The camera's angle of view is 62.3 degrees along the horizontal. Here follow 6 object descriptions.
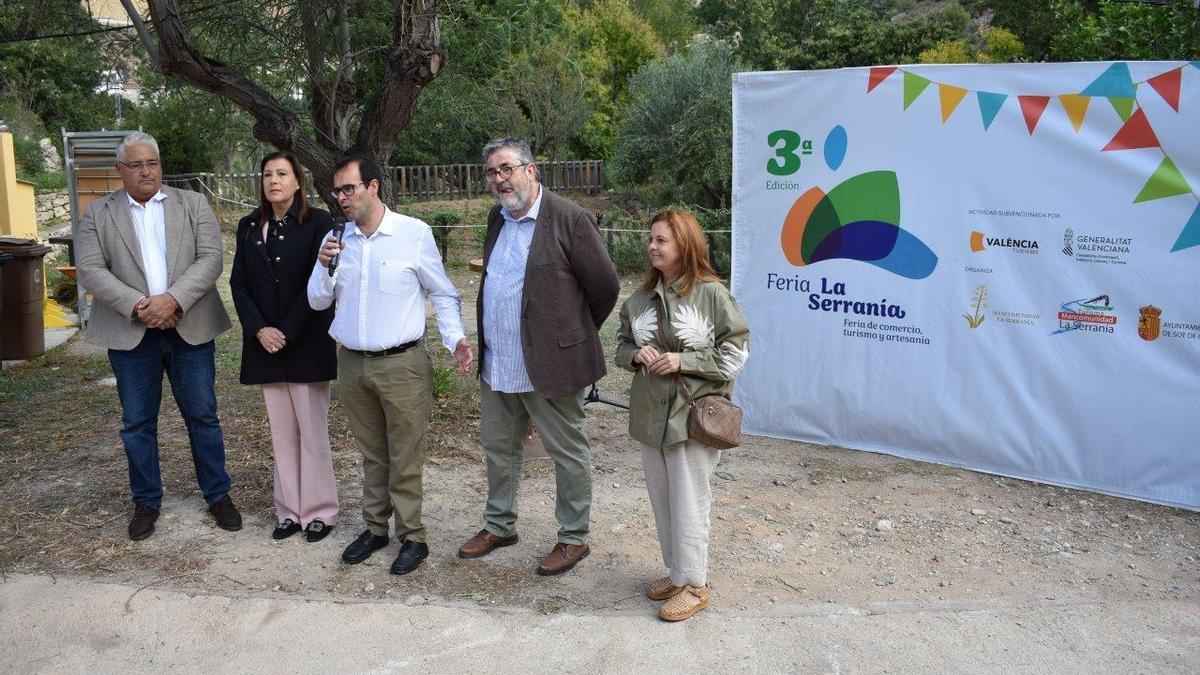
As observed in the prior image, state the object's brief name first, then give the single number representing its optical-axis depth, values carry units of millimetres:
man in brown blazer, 4211
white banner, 5129
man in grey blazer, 4598
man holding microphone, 4262
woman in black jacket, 4535
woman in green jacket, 3848
